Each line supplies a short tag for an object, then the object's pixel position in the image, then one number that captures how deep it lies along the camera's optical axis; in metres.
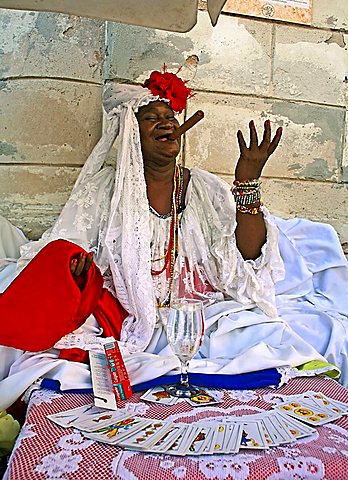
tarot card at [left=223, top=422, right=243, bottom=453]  1.49
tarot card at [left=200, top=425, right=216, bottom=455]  1.48
